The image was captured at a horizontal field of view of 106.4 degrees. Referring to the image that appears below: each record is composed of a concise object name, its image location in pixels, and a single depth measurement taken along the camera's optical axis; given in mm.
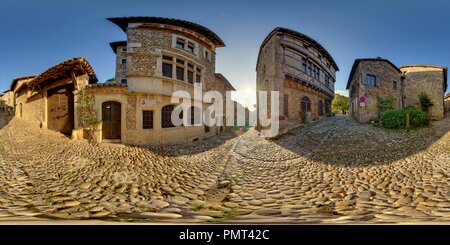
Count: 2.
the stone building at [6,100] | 14078
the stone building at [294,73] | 11120
